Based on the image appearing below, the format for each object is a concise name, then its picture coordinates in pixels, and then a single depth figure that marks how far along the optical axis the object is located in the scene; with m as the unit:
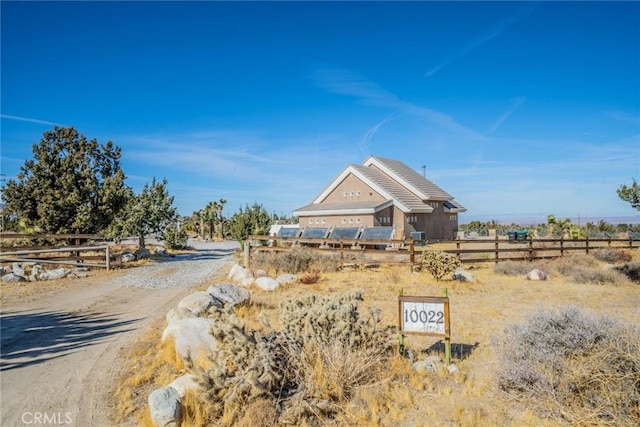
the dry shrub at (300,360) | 4.50
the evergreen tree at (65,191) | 18.27
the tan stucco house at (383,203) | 31.41
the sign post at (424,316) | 5.88
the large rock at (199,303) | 8.13
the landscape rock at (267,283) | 12.52
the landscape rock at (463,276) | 14.09
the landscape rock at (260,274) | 14.53
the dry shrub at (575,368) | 4.09
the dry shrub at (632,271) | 14.16
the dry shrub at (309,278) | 13.39
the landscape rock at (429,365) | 5.81
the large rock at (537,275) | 14.61
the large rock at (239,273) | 13.81
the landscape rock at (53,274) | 14.45
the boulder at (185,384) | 4.68
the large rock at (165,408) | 4.19
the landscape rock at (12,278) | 13.55
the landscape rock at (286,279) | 13.48
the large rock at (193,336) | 5.97
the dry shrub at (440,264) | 14.00
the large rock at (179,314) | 7.30
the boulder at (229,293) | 9.20
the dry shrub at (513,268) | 15.83
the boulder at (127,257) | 20.64
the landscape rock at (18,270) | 14.11
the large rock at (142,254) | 22.45
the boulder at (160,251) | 25.93
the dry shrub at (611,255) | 19.55
